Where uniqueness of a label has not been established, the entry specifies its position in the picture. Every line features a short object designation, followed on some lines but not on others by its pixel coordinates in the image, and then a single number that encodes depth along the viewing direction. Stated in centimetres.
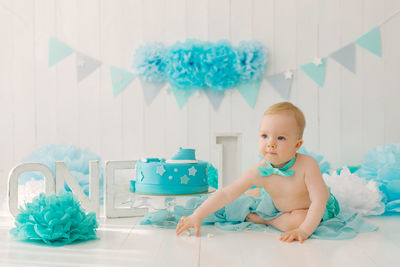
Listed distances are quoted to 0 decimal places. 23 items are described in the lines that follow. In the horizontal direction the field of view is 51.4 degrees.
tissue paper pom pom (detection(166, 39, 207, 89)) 280
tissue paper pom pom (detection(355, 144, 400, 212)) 221
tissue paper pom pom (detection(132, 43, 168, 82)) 284
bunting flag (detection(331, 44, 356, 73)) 289
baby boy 164
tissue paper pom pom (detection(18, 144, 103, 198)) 249
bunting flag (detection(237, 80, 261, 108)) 289
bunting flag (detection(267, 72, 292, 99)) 289
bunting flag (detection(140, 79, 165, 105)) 293
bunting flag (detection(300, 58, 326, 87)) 289
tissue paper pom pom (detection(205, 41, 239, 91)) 279
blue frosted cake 179
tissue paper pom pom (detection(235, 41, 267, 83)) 281
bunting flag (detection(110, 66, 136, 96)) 293
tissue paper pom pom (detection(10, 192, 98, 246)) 150
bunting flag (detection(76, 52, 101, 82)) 294
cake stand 180
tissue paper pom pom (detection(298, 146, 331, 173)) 266
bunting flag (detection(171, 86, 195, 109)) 291
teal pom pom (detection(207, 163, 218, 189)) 257
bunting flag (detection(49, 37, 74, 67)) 294
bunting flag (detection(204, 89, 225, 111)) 291
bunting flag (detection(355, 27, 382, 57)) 288
